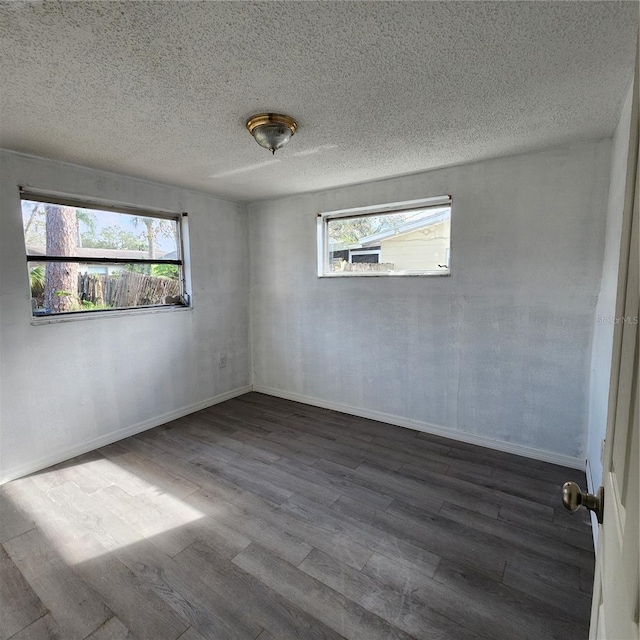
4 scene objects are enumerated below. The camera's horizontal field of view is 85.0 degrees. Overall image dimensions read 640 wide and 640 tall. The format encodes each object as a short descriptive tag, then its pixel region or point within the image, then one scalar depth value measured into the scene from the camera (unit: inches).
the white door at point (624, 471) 19.9
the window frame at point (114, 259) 104.4
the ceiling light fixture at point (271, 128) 75.2
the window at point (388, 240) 121.2
